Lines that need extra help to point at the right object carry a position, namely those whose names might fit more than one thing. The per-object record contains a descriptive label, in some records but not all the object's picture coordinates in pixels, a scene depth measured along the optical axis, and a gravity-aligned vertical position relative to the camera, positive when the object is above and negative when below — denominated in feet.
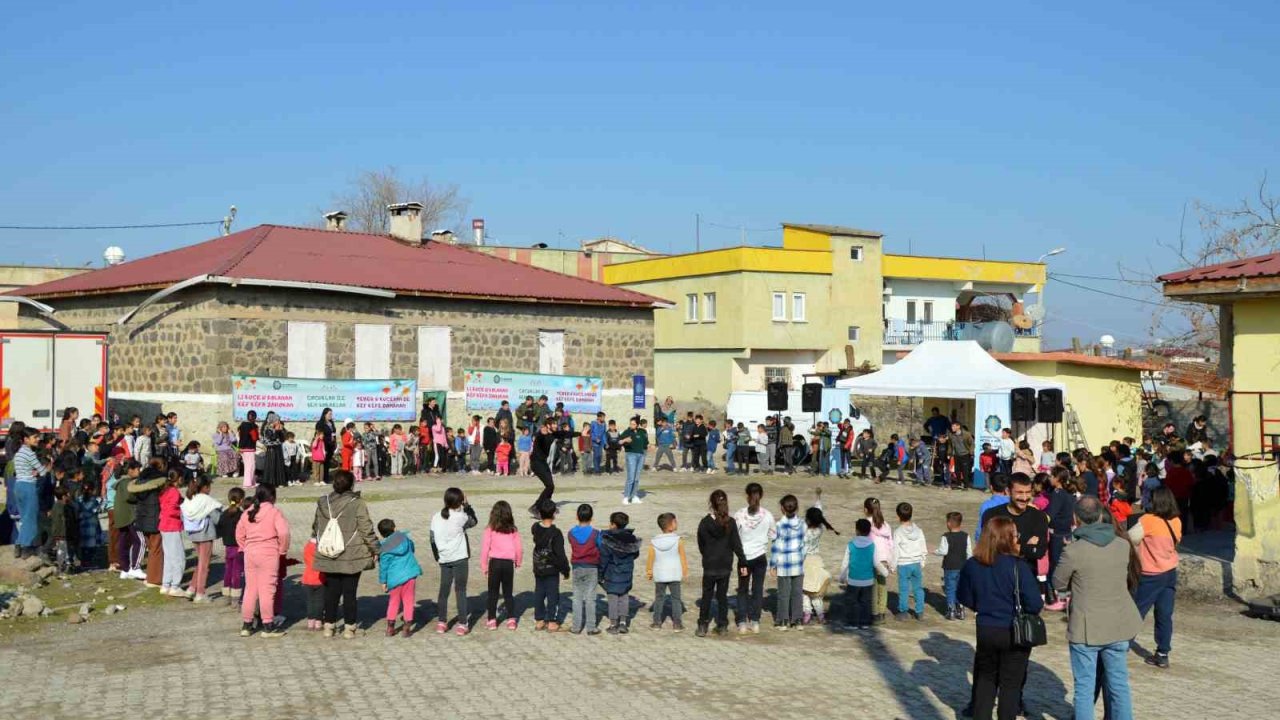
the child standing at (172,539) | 41.63 -4.56
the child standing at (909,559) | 40.65 -5.08
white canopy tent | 86.74 +2.64
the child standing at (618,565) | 36.68 -4.78
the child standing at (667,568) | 37.58 -5.00
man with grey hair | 25.12 -4.22
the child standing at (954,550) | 40.55 -4.72
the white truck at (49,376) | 72.69 +2.07
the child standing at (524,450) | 86.43 -2.88
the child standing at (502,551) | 36.24 -4.32
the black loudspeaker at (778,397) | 91.71 +1.07
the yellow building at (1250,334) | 51.08 +3.43
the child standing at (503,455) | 87.25 -3.29
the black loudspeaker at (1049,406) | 79.56 +0.37
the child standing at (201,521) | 40.57 -3.79
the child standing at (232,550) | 39.24 -4.74
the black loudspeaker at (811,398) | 93.56 +1.03
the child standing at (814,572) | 39.40 -5.38
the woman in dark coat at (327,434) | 79.10 -1.62
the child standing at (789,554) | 38.24 -4.60
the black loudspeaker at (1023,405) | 81.41 +0.44
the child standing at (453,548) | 36.63 -4.25
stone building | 84.89 +7.29
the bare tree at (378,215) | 213.66 +35.45
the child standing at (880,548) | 40.11 -4.61
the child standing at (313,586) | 35.70 -5.46
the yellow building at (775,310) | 148.87 +13.08
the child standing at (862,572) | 39.52 -5.36
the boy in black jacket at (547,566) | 36.42 -4.79
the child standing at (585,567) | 36.35 -4.84
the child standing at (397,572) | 36.24 -4.95
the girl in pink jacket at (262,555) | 35.81 -4.37
